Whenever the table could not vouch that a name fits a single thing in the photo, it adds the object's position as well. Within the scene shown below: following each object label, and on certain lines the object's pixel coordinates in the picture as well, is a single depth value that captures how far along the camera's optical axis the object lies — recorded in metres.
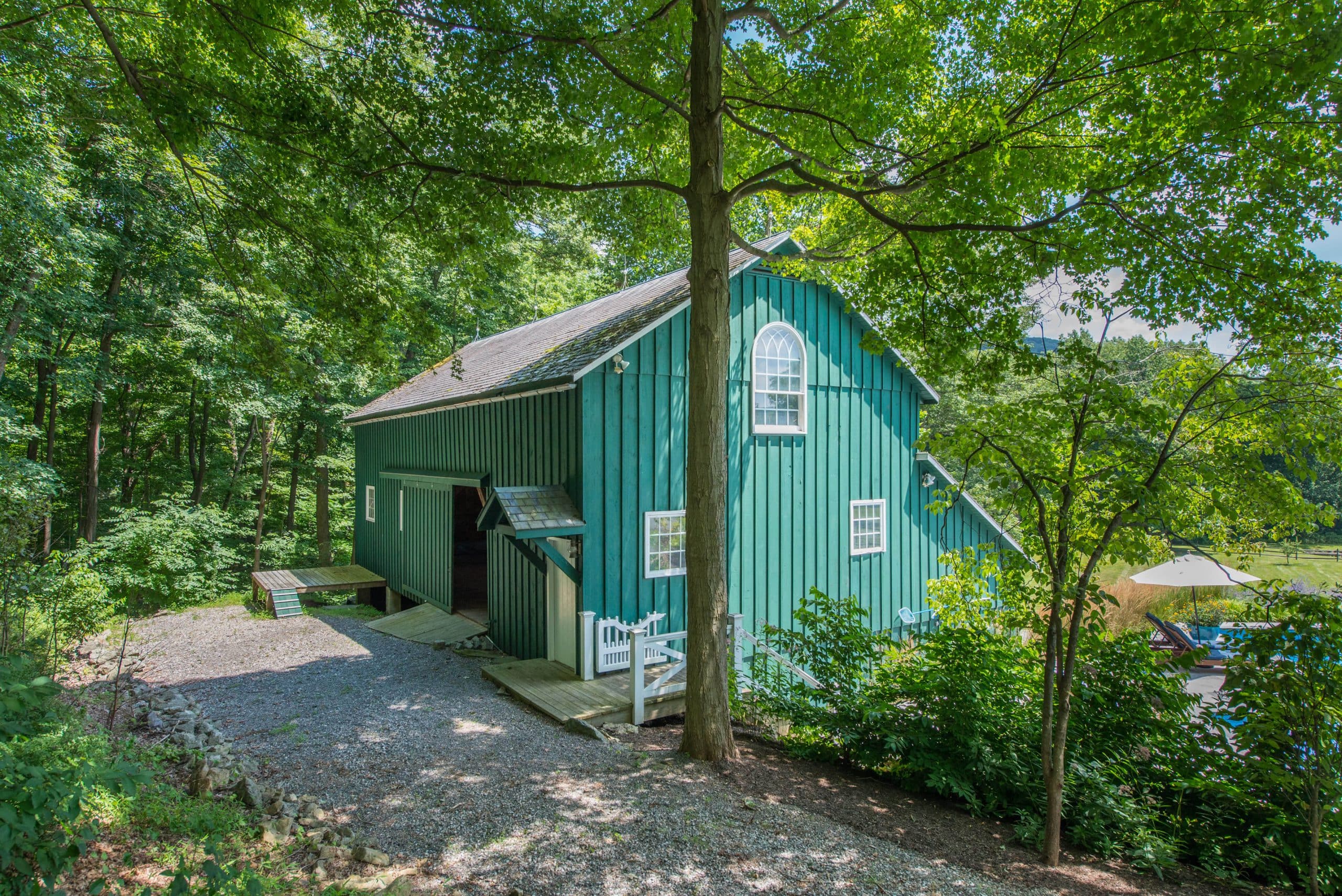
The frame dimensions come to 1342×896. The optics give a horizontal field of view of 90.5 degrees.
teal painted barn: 9.09
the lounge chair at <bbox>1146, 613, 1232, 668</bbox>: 12.81
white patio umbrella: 13.61
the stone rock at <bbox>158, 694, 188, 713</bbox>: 7.43
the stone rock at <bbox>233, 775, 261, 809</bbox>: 4.44
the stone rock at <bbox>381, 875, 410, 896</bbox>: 3.62
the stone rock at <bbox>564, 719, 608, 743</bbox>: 7.07
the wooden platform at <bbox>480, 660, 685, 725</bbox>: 7.71
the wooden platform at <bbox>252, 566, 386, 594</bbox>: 15.77
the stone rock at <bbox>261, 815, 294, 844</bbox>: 4.04
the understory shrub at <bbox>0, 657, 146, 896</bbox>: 2.55
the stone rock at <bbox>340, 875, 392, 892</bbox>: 3.69
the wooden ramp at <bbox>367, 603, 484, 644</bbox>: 11.80
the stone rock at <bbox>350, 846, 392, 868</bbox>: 4.05
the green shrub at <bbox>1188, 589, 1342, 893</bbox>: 3.86
